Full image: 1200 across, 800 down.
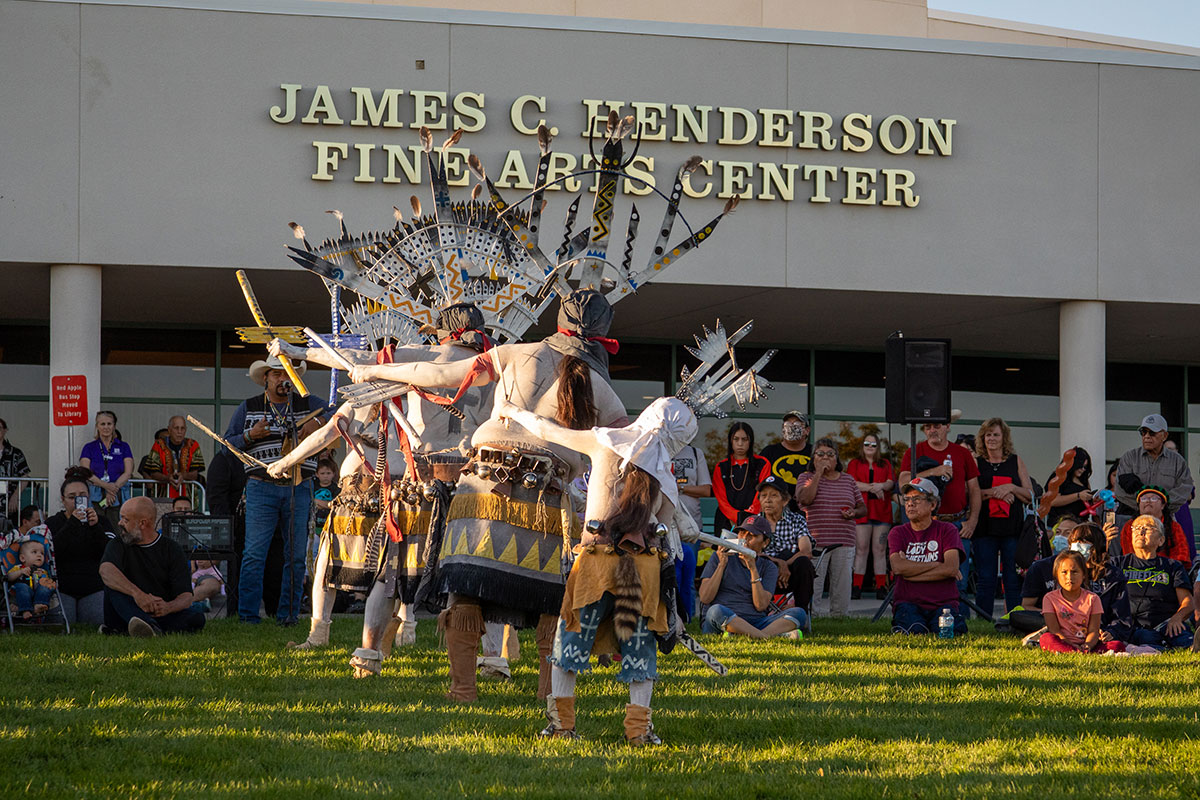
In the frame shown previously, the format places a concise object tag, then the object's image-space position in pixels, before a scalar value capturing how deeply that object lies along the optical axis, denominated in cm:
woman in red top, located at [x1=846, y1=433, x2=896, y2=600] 1373
